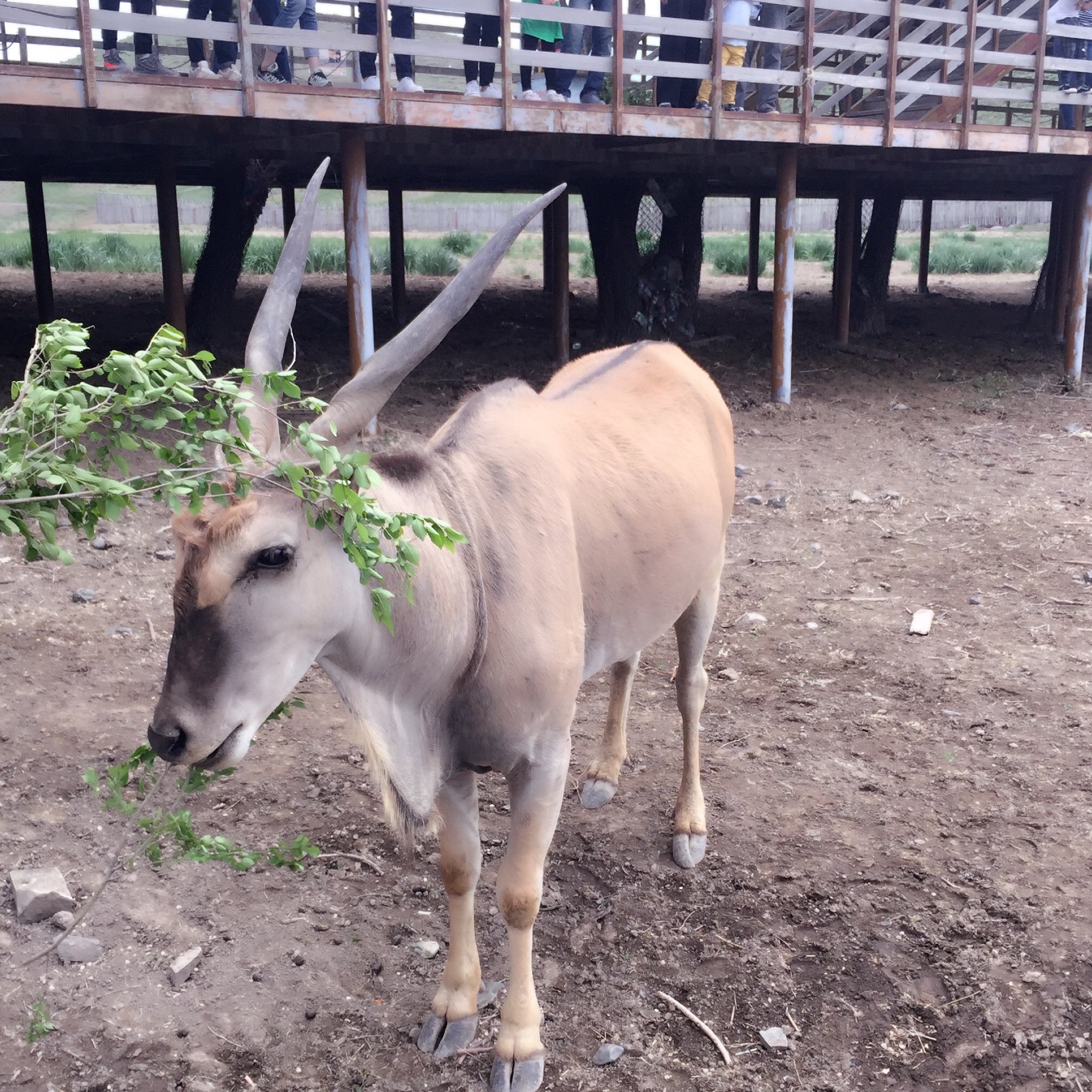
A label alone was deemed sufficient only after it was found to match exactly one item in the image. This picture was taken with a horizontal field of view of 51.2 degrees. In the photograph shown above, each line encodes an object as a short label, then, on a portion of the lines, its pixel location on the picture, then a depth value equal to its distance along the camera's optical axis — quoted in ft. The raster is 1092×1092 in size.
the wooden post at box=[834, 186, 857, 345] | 38.86
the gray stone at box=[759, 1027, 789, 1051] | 9.04
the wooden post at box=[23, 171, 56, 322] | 33.17
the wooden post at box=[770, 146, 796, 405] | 30.35
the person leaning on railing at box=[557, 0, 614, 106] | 26.18
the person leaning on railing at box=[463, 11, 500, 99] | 25.12
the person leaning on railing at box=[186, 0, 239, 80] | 21.97
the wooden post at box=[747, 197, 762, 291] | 55.21
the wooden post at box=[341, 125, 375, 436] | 24.44
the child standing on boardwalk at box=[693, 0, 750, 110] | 26.99
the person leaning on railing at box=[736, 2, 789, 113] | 29.32
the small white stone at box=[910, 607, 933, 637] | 16.78
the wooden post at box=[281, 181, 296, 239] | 43.32
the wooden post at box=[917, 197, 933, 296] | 58.54
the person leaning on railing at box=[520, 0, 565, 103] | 25.96
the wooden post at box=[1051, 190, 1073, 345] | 40.24
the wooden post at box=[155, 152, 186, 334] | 26.63
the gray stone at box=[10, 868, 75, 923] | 9.75
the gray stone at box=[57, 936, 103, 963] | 9.43
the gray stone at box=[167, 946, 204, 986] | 9.30
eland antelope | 6.64
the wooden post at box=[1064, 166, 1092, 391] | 34.81
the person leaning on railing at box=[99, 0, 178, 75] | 22.38
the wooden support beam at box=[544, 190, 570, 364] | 33.06
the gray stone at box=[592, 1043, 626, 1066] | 8.88
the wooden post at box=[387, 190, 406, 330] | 39.81
